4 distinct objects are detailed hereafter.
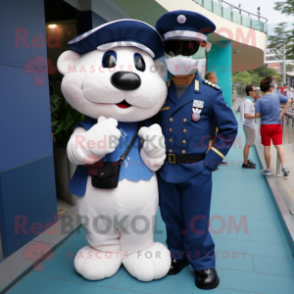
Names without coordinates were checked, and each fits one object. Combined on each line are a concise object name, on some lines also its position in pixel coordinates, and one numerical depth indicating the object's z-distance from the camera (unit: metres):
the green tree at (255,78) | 49.78
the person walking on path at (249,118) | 5.85
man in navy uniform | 2.18
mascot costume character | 2.18
